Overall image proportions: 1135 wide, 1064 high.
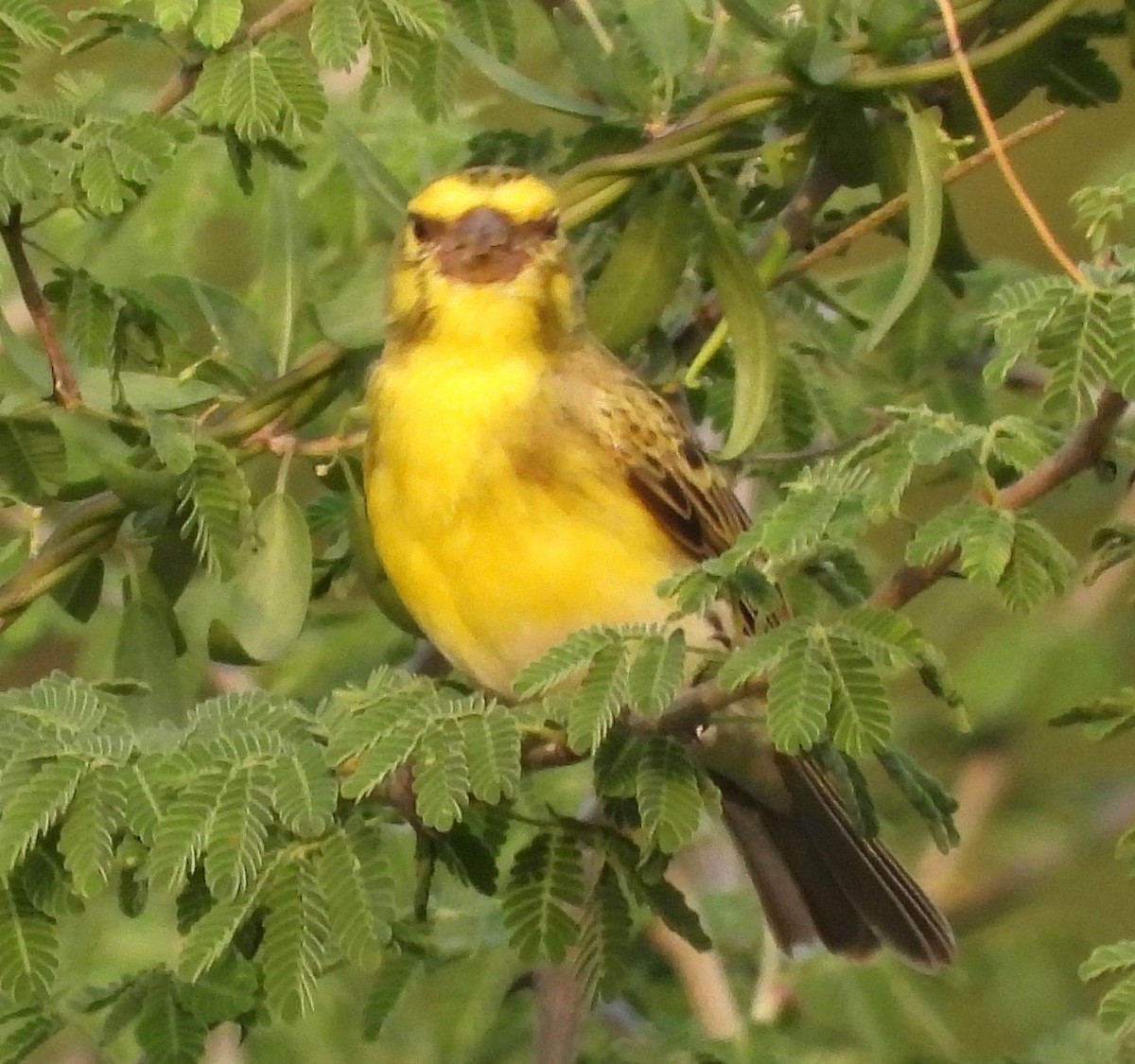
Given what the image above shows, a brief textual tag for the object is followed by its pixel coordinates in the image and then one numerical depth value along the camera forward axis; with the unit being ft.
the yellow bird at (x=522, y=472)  18.01
